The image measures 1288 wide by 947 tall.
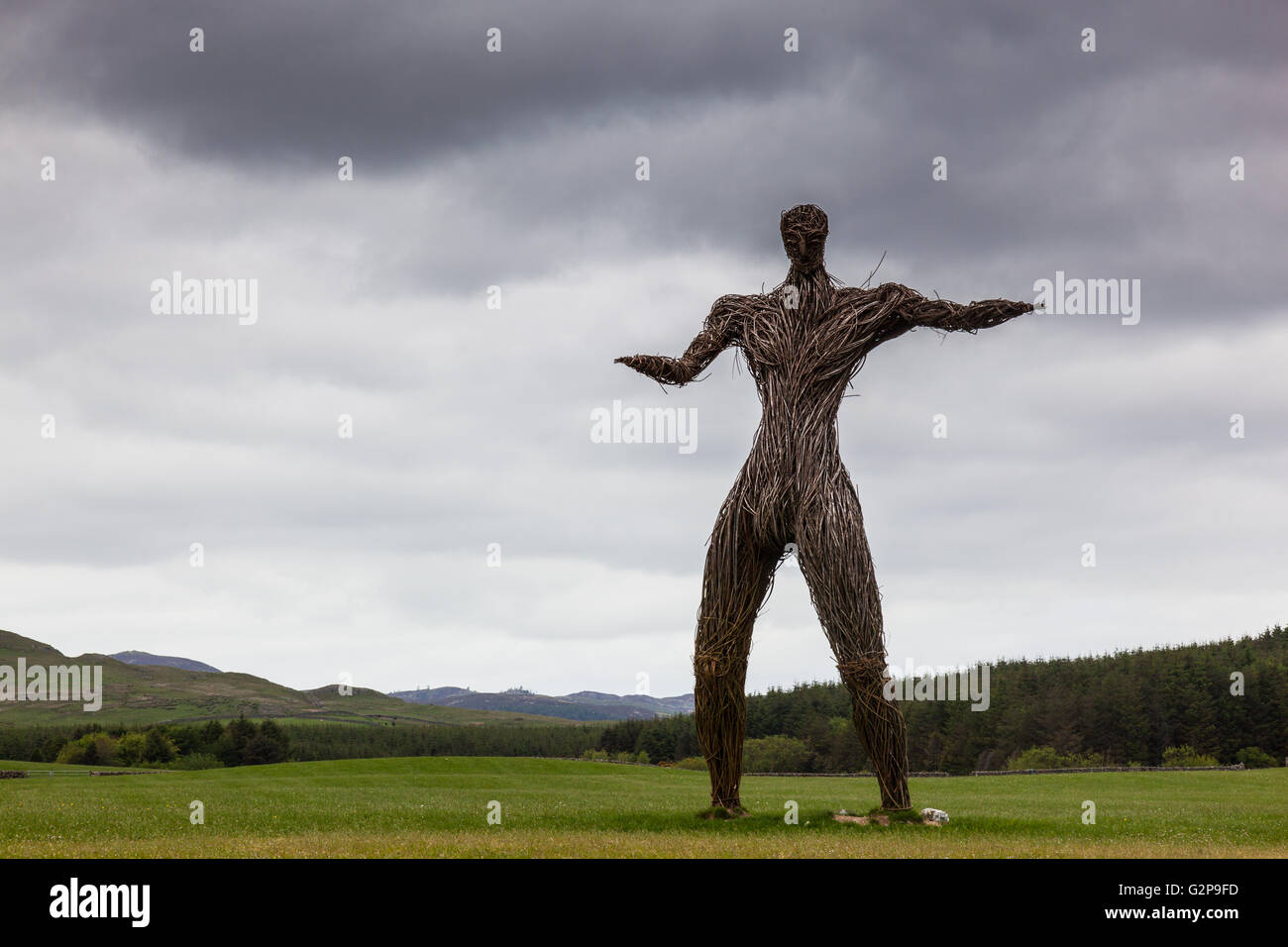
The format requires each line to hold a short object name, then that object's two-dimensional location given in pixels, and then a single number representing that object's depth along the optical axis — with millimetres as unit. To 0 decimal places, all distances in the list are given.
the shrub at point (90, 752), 79500
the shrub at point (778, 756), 67125
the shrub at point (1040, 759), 64312
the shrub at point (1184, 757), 63047
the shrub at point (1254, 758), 62375
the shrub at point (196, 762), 73625
